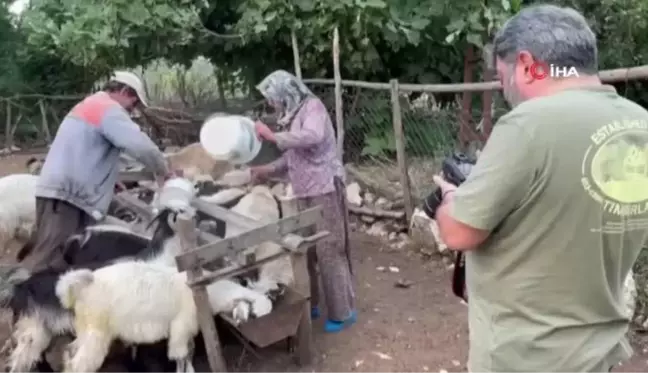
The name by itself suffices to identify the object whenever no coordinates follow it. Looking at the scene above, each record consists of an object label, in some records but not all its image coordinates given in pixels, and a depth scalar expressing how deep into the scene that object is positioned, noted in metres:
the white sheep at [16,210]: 5.50
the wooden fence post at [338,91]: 7.67
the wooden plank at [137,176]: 5.96
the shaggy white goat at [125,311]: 3.89
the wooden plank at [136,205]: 5.03
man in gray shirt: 4.52
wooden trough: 3.90
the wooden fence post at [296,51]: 8.22
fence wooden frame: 6.12
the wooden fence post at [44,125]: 12.81
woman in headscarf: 4.84
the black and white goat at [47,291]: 4.05
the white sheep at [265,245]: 4.38
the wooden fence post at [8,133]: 12.83
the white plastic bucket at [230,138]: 5.14
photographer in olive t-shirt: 1.79
